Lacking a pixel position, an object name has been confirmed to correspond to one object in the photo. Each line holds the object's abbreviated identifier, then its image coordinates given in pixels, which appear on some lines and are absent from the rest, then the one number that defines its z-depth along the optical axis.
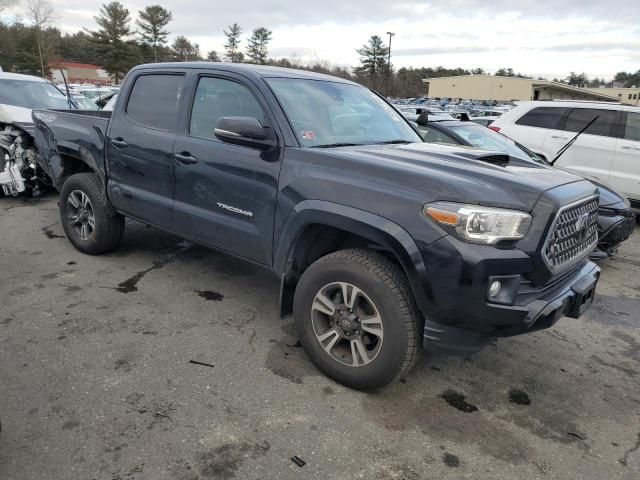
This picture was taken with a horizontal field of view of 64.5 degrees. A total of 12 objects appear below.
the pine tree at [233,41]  92.69
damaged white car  7.33
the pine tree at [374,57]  91.00
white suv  8.08
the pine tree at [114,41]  65.25
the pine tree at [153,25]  69.88
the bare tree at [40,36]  57.72
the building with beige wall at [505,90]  76.31
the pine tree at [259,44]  87.44
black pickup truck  2.59
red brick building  75.38
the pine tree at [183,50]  74.12
